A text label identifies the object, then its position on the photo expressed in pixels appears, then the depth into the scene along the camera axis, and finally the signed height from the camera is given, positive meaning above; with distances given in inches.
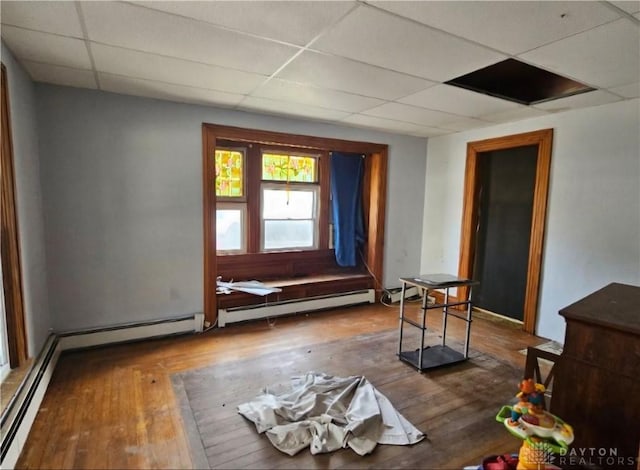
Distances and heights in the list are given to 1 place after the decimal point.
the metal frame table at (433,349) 116.6 -54.8
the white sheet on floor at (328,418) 81.9 -55.4
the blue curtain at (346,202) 199.9 -2.4
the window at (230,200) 177.9 -2.5
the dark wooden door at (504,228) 164.6 -12.9
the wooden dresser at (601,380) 65.8 -34.4
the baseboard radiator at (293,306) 157.9 -53.6
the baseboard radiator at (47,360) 72.6 -51.6
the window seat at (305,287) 162.1 -46.4
